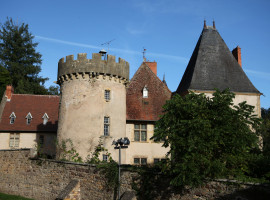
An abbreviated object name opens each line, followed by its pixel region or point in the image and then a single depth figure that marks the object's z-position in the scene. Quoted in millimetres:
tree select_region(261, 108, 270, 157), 12602
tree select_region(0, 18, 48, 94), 40688
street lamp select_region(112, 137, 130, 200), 12574
